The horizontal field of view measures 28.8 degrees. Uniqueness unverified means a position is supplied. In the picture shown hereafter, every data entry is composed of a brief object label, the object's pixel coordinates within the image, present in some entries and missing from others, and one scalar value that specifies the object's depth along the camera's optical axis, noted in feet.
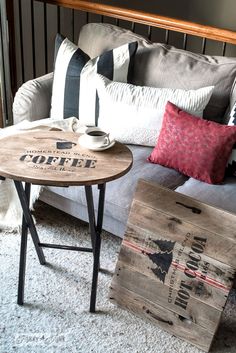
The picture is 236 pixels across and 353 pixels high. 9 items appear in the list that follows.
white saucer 5.41
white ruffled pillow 6.77
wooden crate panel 5.25
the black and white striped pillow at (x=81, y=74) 7.40
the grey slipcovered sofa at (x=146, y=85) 6.27
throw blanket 7.28
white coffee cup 5.43
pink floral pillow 6.26
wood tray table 4.82
